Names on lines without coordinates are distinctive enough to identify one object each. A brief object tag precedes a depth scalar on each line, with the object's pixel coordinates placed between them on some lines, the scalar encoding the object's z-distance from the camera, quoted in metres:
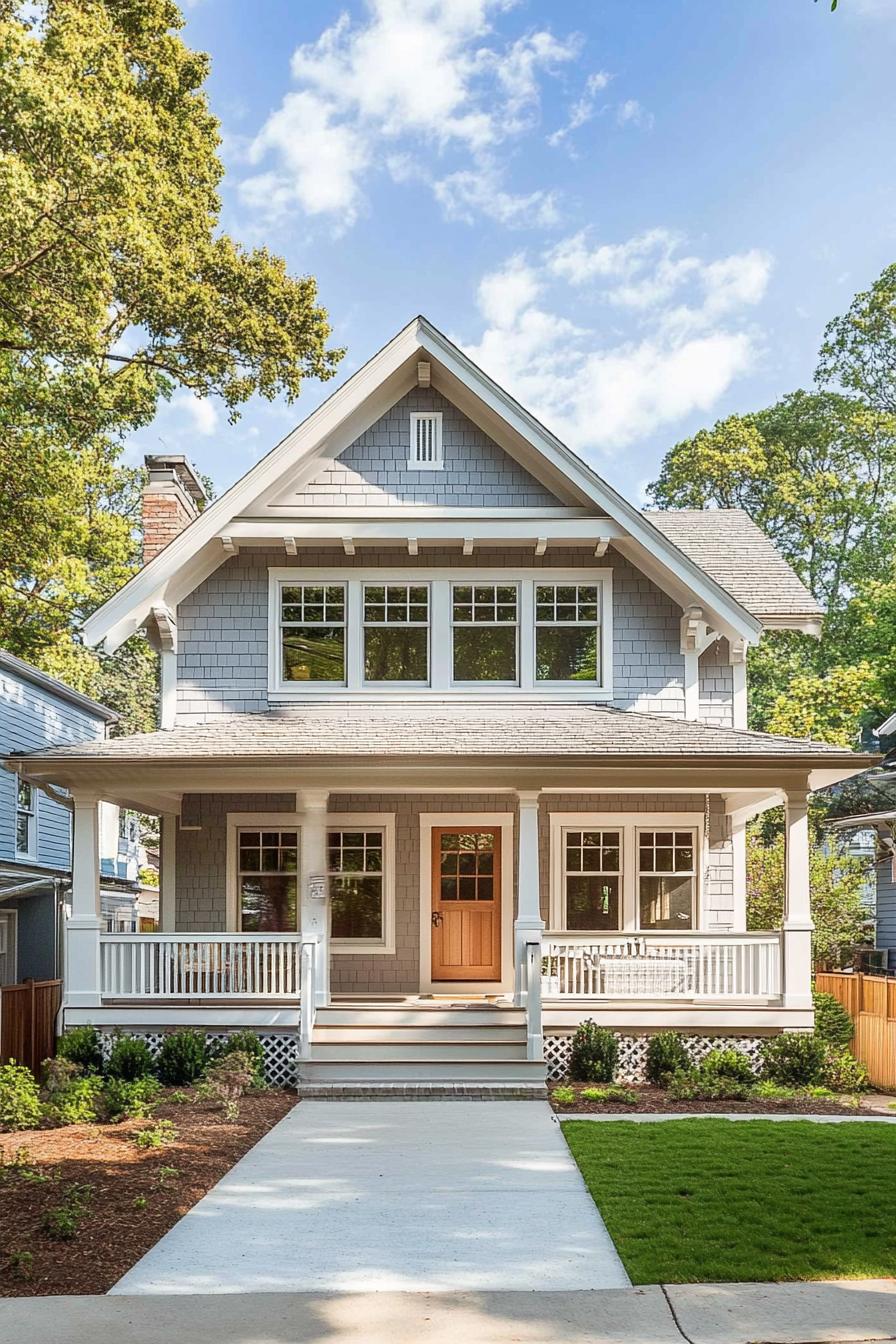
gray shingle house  15.29
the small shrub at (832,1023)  14.30
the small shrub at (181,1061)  12.87
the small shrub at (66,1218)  7.07
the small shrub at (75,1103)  11.01
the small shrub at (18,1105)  10.75
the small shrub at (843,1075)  13.31
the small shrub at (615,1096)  11.98
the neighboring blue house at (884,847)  21.36
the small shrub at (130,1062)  12.81
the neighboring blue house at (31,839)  19.31
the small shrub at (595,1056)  13.04
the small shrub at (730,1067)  13.00
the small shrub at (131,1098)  11.20
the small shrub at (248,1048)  12.92
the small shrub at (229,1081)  11.98
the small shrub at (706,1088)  12.38
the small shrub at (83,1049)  13.05
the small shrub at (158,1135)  9.78
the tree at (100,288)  17.66
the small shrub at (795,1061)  13.16
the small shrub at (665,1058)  13.04
